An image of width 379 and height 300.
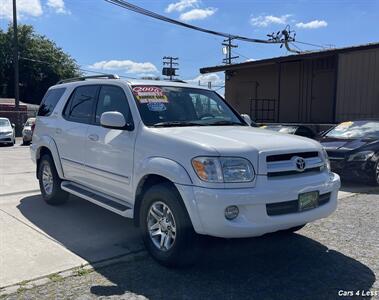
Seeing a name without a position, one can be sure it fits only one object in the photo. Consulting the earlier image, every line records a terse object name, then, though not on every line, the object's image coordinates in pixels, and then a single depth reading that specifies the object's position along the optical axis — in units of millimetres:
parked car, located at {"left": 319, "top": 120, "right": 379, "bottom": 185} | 8898
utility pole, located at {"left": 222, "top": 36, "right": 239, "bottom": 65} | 50009
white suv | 3861
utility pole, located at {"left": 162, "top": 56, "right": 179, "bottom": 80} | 63562
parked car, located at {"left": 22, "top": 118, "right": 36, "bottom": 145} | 22356
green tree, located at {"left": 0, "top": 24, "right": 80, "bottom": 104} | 54281
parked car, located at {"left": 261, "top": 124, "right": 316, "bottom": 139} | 13430
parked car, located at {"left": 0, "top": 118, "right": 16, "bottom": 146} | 21109
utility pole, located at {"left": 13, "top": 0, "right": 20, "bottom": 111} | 28938
